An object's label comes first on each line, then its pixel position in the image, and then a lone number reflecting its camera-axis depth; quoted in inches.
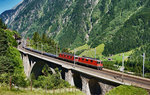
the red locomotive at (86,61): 1733.5
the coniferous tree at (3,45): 2258.5
